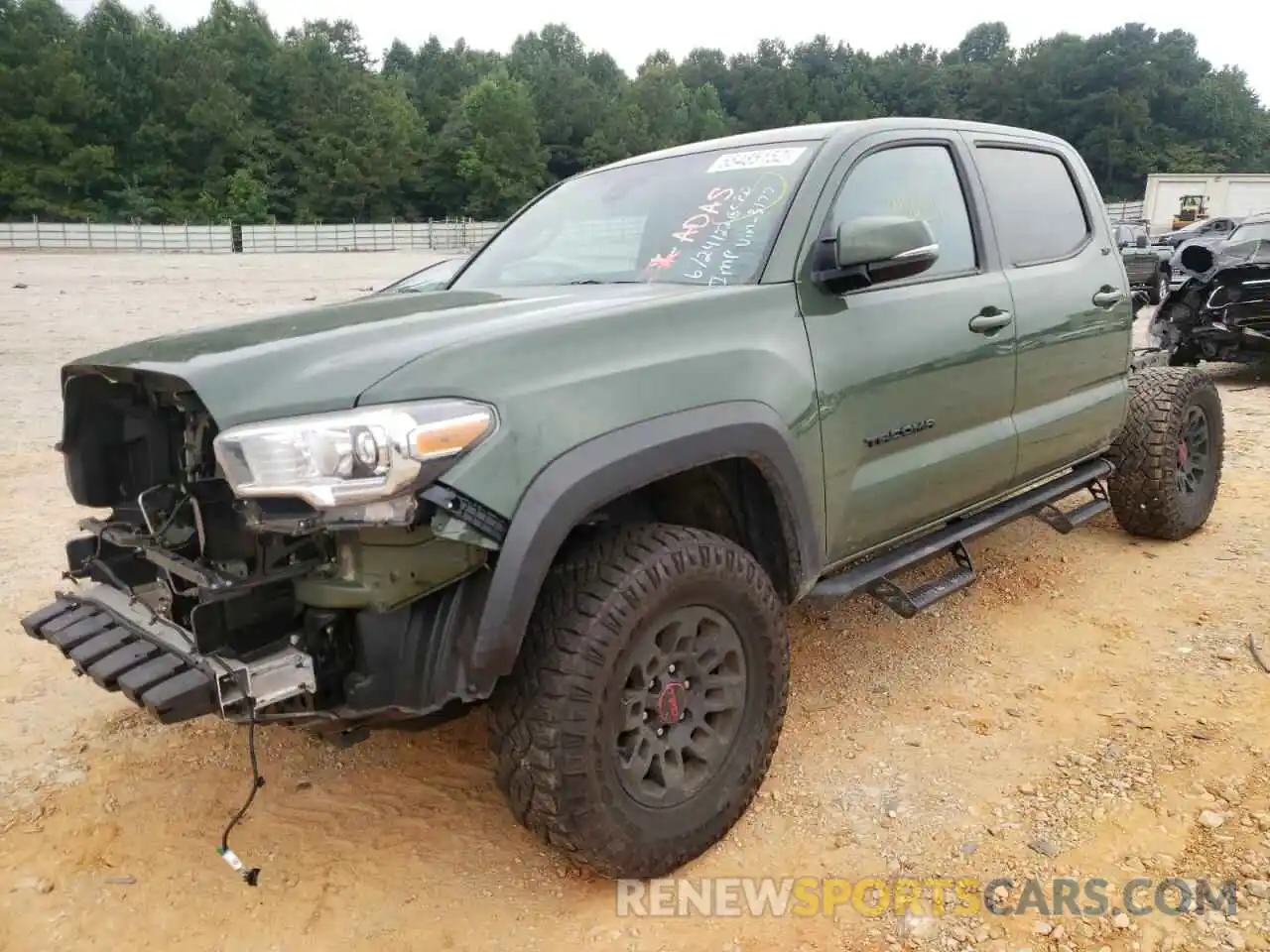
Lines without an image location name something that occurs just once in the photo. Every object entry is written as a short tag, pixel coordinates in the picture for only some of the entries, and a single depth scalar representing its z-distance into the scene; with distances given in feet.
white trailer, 127.85
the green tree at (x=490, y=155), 234.79
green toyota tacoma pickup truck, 6.57
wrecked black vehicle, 29.17
